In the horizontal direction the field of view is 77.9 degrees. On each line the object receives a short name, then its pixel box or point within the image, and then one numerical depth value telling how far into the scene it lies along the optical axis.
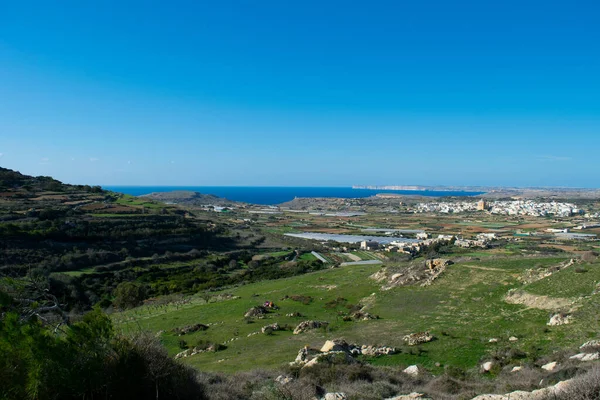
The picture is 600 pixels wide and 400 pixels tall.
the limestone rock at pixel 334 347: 14.74
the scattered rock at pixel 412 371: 12.96
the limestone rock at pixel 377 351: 15.84
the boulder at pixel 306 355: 14.34
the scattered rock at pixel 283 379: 11.77
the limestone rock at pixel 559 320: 16.44
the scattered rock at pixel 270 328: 22.25
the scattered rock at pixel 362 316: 22.92
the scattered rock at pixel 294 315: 25.83
